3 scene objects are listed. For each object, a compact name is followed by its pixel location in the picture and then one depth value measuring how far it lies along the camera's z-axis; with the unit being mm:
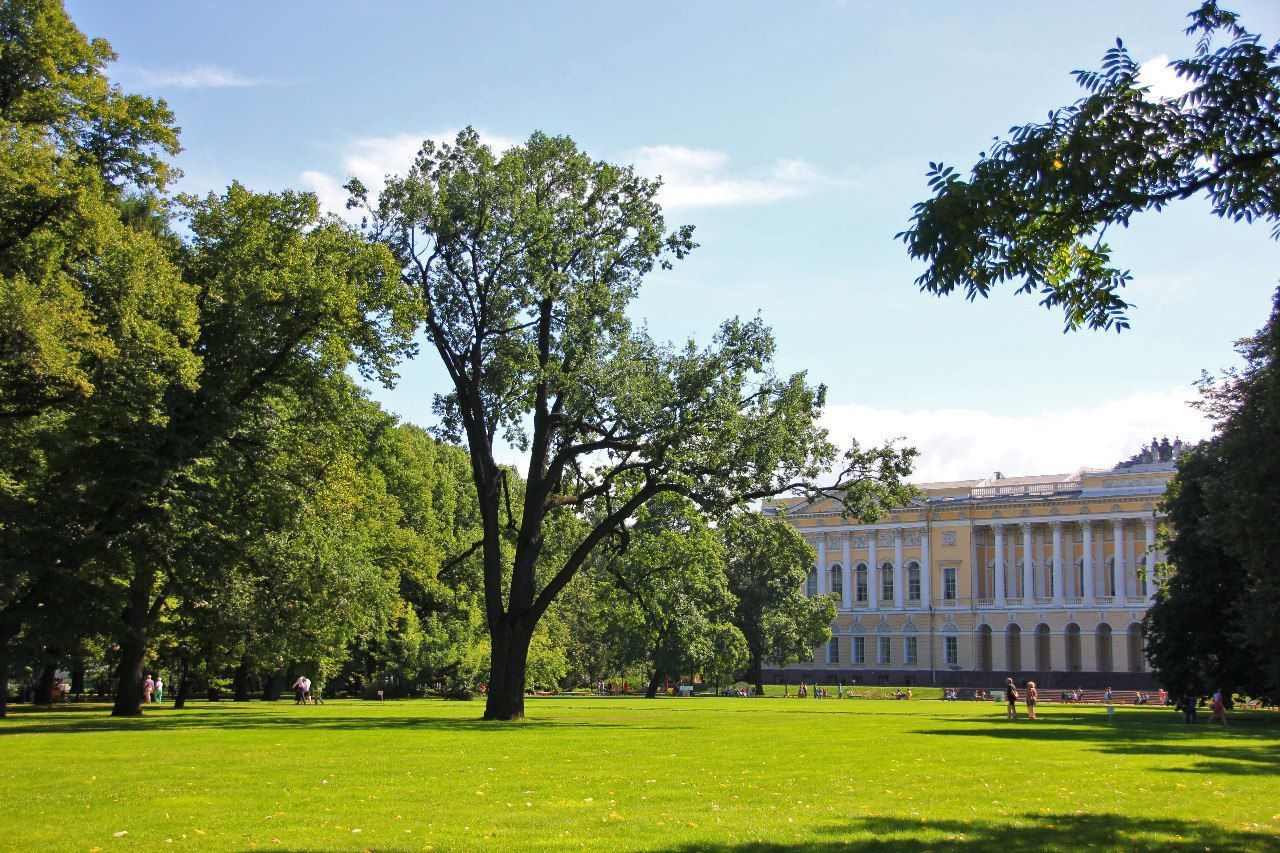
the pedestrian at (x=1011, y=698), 39138
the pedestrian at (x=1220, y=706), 37844
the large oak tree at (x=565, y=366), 32156
